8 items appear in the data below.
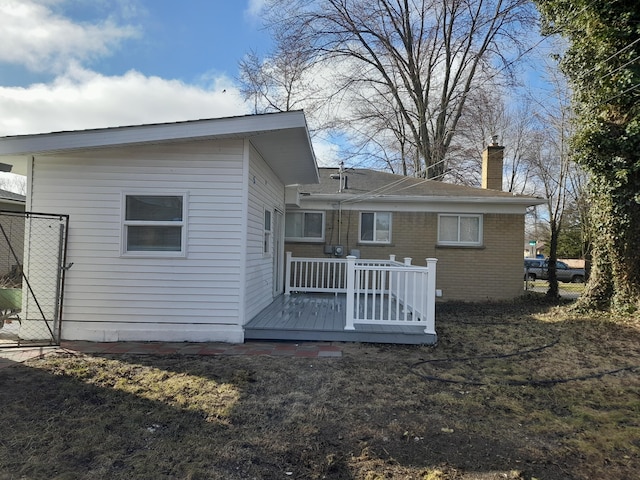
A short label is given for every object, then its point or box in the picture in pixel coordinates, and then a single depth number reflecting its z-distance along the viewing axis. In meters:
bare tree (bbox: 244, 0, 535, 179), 18.73
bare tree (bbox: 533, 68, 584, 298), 11.82
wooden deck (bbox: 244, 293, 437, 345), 5.79
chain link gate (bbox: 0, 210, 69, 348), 5.53
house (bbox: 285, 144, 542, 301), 10.98
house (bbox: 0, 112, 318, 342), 5.62
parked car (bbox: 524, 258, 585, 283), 23.02
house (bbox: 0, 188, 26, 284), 12.40
